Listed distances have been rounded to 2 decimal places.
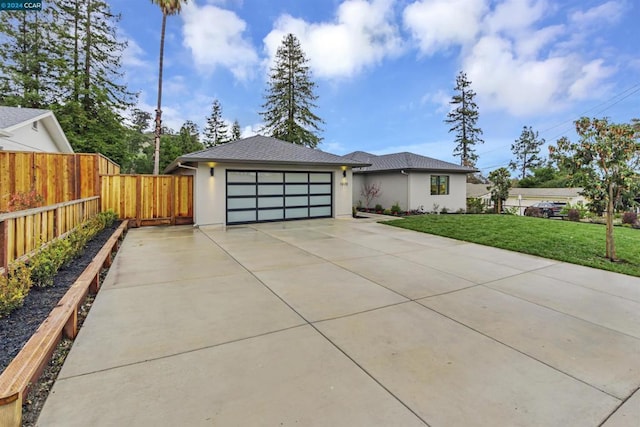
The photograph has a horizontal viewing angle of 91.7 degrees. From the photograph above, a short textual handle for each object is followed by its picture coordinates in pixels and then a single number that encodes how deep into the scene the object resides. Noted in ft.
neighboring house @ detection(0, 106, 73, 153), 29.86
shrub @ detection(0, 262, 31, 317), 9.72
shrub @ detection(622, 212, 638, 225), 50.24
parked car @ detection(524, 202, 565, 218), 69.26
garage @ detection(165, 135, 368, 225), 36.14
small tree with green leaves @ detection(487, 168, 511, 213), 62.90
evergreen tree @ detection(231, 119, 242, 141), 124.77
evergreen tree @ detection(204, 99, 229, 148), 121.29
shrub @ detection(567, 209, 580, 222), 57.42
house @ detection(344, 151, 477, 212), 53.47
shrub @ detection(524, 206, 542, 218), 68.28
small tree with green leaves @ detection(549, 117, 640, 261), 21.39
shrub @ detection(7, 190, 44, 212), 18.24
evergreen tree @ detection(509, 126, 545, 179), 145.69
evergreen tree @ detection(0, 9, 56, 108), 55.52
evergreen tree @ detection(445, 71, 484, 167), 105.29
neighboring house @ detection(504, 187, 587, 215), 92.73
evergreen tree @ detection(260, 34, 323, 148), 87.35
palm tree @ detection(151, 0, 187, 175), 54.34
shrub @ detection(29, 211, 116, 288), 12.36
